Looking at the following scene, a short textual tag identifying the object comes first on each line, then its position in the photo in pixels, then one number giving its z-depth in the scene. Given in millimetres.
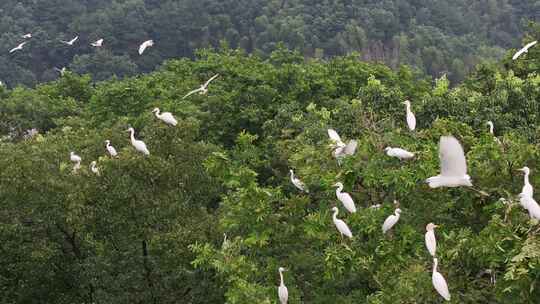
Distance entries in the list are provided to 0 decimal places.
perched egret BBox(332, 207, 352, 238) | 16531
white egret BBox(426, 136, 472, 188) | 14609
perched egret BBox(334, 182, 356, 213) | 17062
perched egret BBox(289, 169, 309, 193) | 20422
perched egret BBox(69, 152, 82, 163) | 27125
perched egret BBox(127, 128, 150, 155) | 21266
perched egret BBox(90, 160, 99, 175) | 22044
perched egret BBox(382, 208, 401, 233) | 16328
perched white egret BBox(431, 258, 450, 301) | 13586
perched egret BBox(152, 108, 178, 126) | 22375
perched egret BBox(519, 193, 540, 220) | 13648
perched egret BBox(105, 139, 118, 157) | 24656
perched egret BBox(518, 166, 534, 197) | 14355
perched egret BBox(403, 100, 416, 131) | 22231
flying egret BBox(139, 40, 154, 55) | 35706
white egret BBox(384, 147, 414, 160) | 16875
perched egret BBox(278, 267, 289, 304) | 16203
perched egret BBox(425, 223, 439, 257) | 14908
